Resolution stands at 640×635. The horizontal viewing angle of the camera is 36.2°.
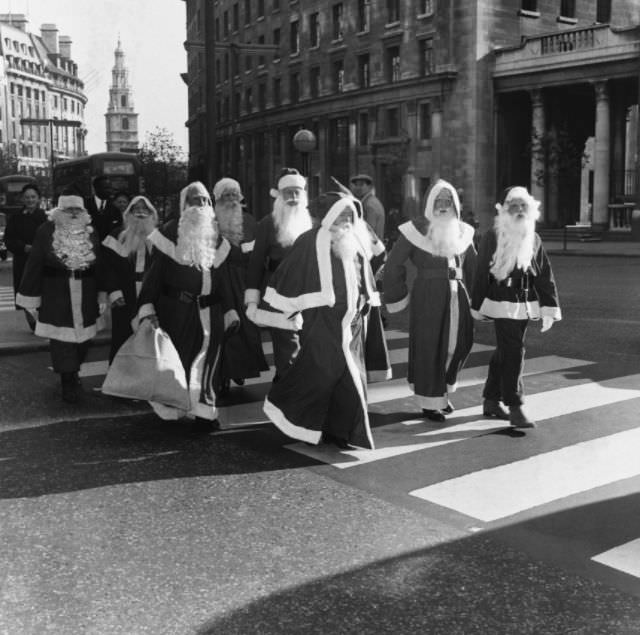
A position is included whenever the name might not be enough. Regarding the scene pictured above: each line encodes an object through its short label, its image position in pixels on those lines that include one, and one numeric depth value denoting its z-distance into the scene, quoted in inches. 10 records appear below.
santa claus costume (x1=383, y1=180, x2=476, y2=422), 293.4
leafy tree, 1996.8
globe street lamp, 802.8
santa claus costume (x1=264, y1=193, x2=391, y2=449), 256.5
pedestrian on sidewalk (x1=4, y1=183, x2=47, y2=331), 505.7
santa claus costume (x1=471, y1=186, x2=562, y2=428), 281.1
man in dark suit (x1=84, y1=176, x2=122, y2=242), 470.6
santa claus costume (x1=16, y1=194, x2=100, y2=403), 332.8
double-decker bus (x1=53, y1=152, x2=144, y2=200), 1485.0
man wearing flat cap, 451.2
